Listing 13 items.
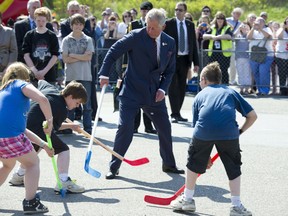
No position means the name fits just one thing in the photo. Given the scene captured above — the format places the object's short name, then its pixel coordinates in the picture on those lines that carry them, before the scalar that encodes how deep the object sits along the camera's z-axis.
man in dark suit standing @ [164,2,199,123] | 12.20
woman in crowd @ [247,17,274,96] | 15.52
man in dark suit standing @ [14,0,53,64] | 11.11
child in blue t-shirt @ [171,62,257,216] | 6.39
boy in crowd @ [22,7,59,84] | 10.55
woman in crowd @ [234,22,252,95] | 15.76
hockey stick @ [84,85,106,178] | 7.08
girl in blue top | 6.27
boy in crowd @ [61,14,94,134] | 10.74
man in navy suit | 8.07
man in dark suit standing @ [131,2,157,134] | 11.00
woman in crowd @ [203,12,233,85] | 15.64
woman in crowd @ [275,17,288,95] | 15.31
